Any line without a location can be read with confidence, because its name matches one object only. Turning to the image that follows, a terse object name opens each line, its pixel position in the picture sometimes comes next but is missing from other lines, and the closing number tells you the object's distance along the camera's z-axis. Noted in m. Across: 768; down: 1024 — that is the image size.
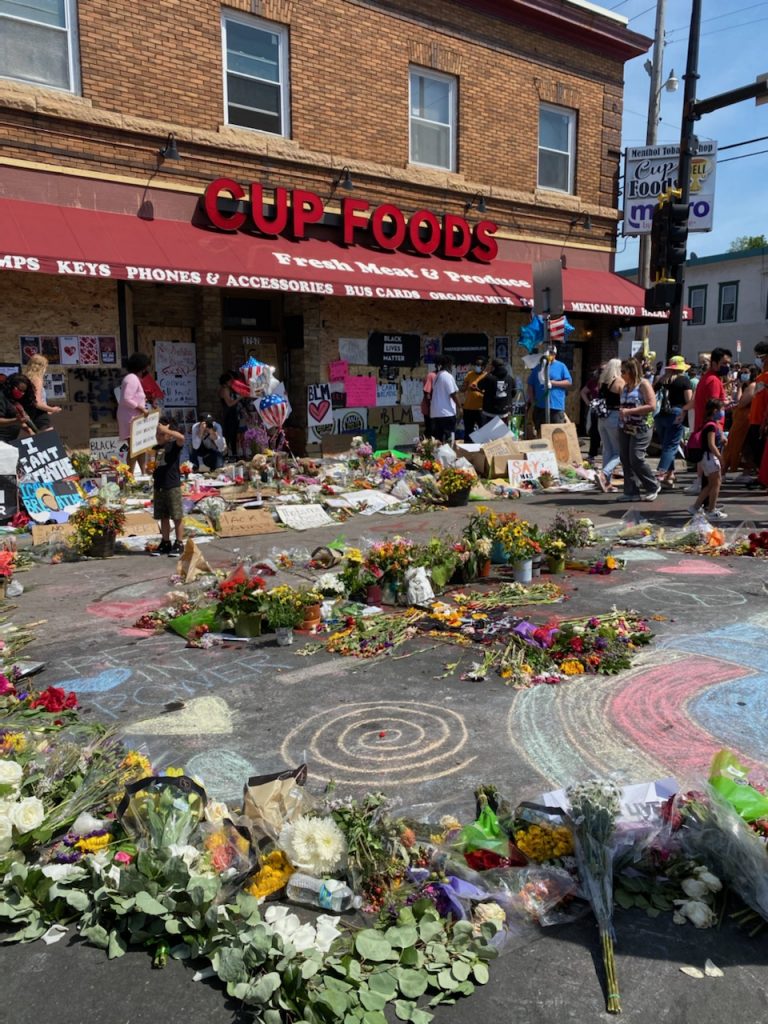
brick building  12.05
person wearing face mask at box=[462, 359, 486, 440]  14.70
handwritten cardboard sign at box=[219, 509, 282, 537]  9.70
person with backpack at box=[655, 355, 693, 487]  11.66
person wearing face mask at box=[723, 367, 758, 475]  12.86
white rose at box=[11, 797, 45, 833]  3.17
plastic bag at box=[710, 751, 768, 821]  3.05
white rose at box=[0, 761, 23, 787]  3.34
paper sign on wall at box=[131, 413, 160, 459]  8.88
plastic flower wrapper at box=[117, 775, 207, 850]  3.13
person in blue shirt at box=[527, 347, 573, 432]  15.33
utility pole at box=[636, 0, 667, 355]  21.67
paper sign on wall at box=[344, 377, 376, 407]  15.84
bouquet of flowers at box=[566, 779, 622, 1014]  2.84
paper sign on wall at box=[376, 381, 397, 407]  16.28
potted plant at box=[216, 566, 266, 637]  5.91
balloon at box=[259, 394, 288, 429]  13.42
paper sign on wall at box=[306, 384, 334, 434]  15.23
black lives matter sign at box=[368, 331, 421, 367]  16.14
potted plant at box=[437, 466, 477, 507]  11.07
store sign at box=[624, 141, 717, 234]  17.52
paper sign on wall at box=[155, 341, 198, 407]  14.04
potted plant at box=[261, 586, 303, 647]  5.83
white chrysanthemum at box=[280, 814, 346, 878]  3.02
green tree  59.03
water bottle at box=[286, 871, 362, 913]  2.92
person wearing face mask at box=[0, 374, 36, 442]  10.17
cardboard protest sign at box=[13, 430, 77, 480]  10.05
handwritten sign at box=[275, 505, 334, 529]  10.19
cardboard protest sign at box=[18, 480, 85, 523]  10.02
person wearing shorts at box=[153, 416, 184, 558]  8.37
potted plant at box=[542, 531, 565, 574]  7.47
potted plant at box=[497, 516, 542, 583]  7.16
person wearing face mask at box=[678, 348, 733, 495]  10.27
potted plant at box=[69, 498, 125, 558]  8.50
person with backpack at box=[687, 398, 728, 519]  9.22
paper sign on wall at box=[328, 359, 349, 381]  15.56
